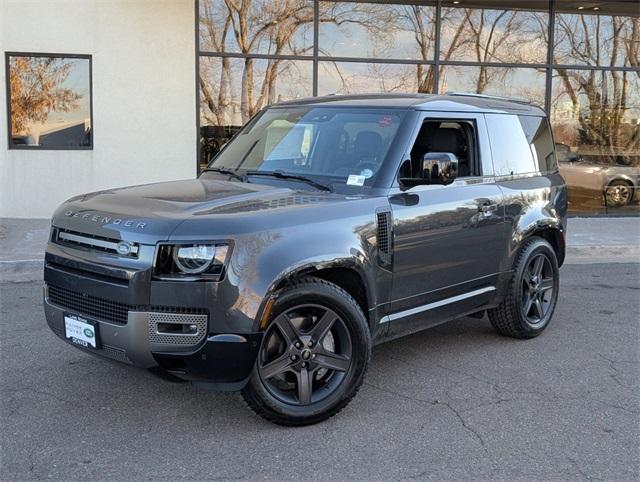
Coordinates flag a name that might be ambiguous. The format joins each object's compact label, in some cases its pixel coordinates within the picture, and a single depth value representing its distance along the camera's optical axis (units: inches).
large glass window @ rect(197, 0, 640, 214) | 468.1
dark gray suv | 136.9
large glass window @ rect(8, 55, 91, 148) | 439.8
